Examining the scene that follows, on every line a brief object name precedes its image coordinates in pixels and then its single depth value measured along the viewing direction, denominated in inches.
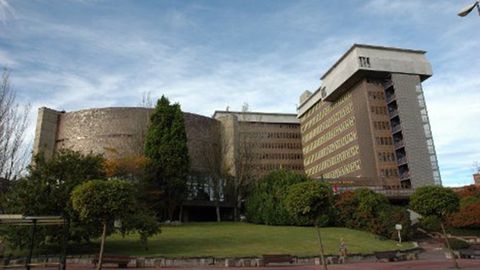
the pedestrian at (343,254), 941.6
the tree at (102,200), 642.8
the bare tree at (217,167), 2156.7
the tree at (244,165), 2082.9
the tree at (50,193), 882.1
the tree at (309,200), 701.9
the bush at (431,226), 1645.2
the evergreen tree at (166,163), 1776.6
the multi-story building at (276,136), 2850.9
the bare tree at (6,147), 887.1
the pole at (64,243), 638.5
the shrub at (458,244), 1218.6
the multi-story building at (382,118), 2984.7
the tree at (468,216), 1684.3
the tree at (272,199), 1772.9
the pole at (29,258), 621.0
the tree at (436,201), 818.2
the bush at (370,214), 1503.4
